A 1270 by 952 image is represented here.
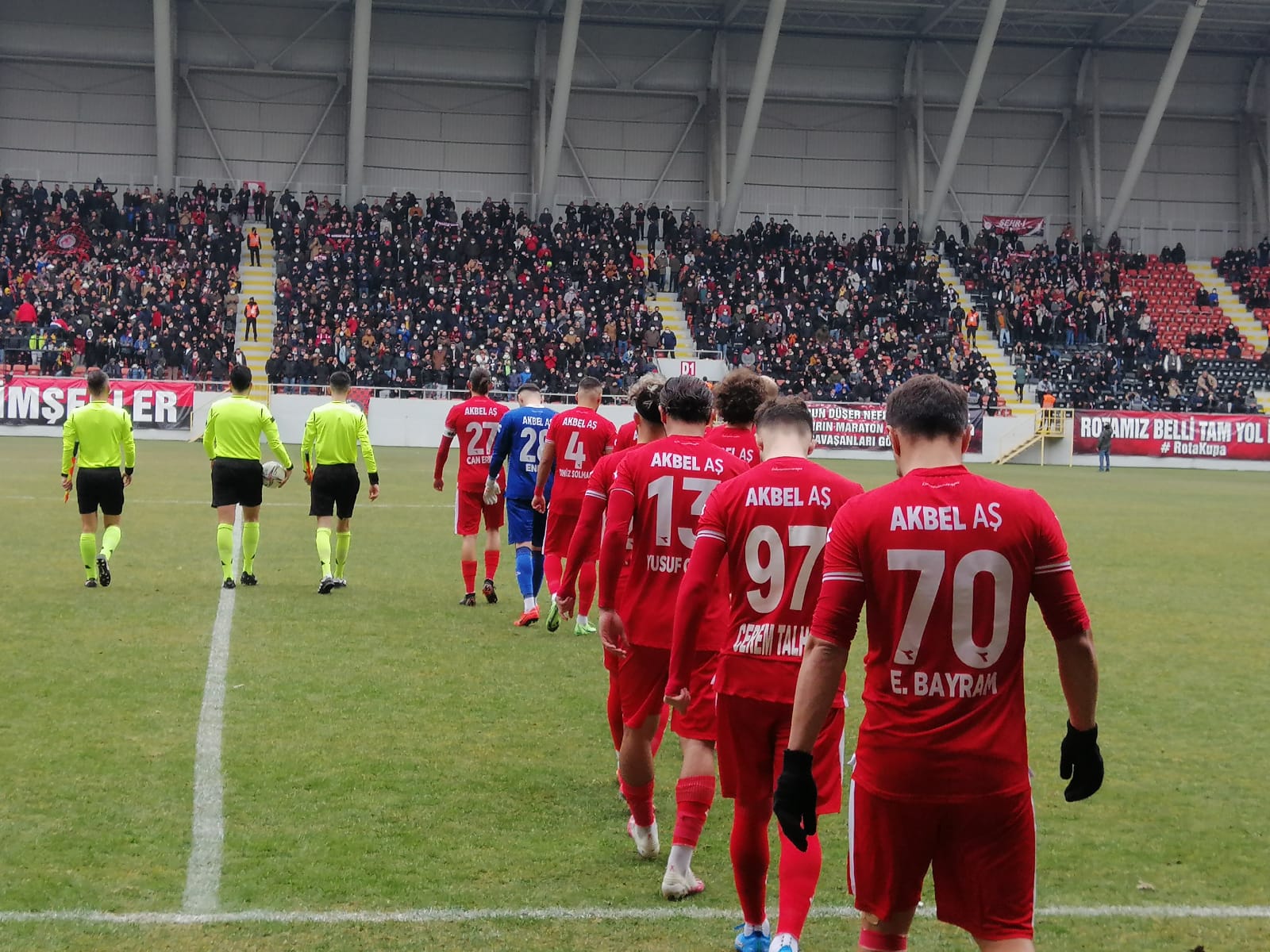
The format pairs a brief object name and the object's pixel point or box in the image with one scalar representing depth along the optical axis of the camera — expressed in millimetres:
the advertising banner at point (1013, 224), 53938
